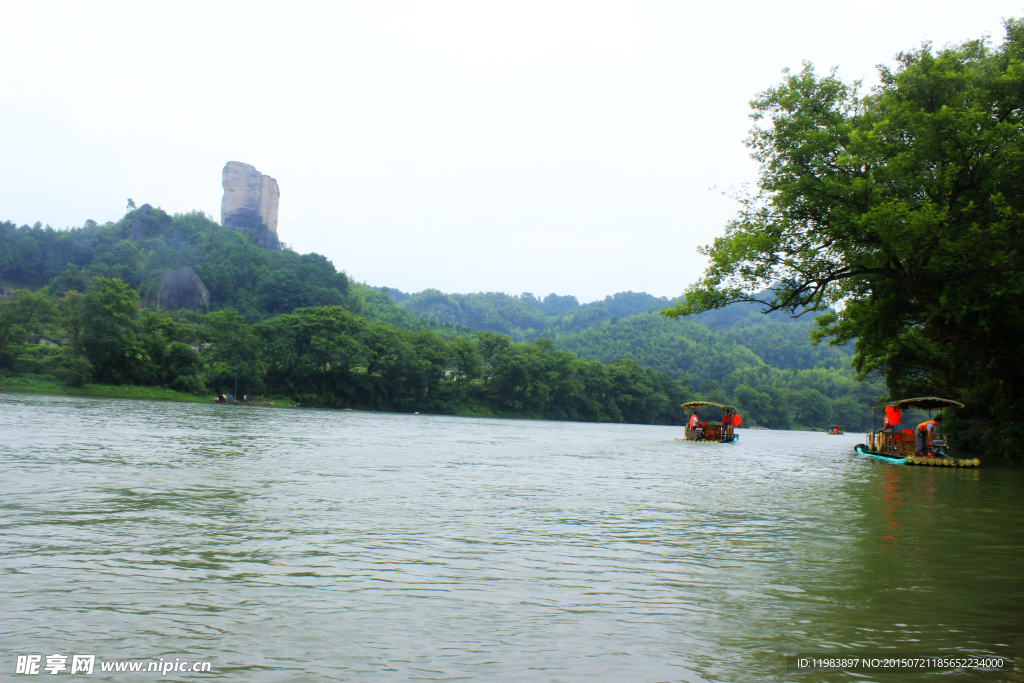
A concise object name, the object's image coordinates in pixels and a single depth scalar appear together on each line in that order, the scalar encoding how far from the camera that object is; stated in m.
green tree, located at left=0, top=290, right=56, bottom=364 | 64.88
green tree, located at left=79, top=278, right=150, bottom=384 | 68.00
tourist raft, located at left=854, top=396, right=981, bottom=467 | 26.48
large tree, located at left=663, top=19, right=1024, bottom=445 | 24.50
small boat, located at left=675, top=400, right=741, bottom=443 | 46.12
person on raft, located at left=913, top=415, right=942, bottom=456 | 27.52
